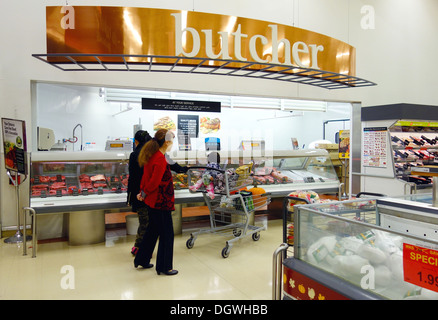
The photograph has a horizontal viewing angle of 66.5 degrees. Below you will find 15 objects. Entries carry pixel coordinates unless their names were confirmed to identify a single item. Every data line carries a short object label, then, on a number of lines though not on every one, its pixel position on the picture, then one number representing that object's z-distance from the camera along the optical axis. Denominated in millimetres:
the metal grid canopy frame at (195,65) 4506
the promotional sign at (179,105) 6488
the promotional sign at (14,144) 4912
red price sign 1659
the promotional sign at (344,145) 9727
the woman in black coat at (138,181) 4354
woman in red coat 3775
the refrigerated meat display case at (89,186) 4809
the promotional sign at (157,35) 4113
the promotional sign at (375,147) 7457
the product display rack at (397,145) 7207
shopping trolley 4758
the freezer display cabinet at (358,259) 1748
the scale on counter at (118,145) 5580
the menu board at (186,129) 7017
